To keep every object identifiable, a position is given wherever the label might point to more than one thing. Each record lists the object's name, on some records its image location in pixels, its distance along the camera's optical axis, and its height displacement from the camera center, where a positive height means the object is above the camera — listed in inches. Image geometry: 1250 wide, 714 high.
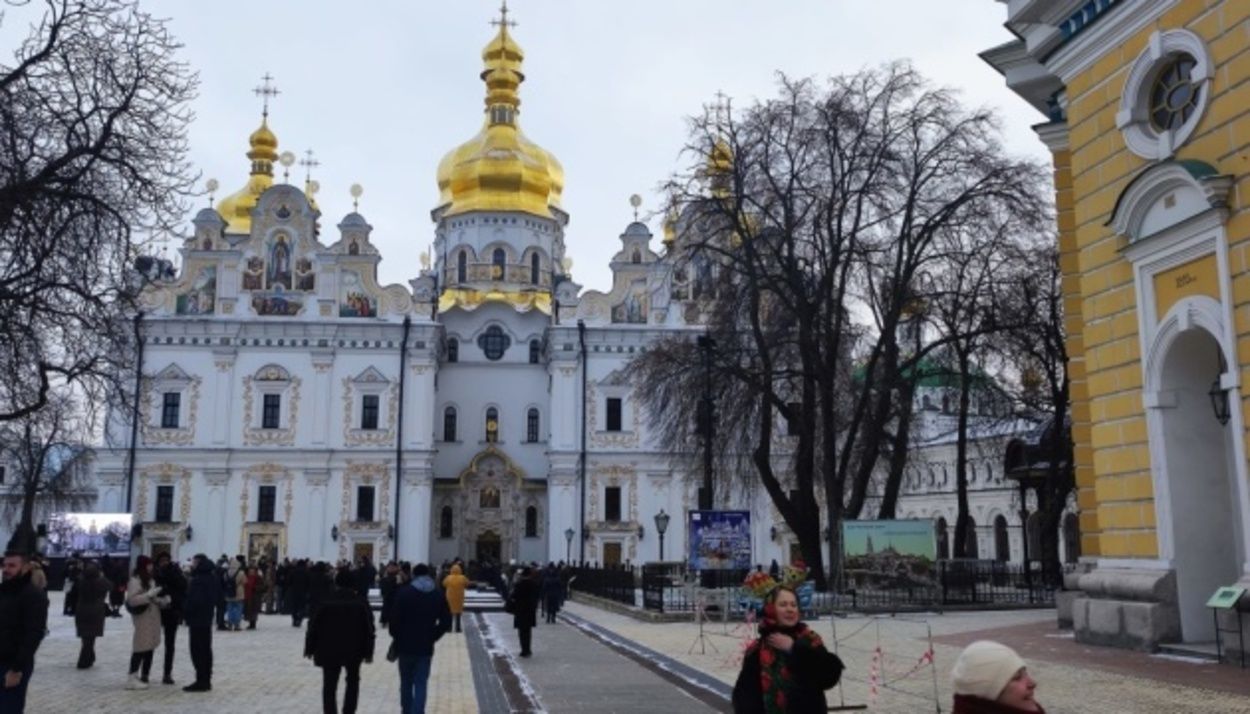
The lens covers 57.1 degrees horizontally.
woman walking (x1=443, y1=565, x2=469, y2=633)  876.6 -26.3
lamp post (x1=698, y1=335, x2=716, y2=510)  1051.3 +121.1
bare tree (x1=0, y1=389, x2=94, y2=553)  957.2 +124.3
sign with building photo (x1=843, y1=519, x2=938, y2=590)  1039.0 +5.0
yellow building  535.2 +128.0
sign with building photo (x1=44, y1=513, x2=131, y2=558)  1537.9 +29.0
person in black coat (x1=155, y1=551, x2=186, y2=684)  554.3 -20.3
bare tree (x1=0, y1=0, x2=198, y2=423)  565.3 +191.6
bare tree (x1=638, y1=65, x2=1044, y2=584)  1082.7 +313.3
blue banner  905.5 +10.9
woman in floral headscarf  215.6 -21.3
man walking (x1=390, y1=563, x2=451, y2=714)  421.7 -30.4
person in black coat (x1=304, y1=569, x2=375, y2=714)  398.9 -29.3
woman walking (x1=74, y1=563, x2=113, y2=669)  625.3 -31.5
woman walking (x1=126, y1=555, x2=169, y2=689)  535.5 -27.9
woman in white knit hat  153.6 -17.3
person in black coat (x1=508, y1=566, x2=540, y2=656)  727.7 -33.5
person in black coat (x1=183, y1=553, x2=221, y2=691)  526.9 -32.6
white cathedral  2012.8 +248.8
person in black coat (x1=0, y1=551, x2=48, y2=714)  327.6 -23.4
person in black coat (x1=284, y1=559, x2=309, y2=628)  1028.5 -32.6
